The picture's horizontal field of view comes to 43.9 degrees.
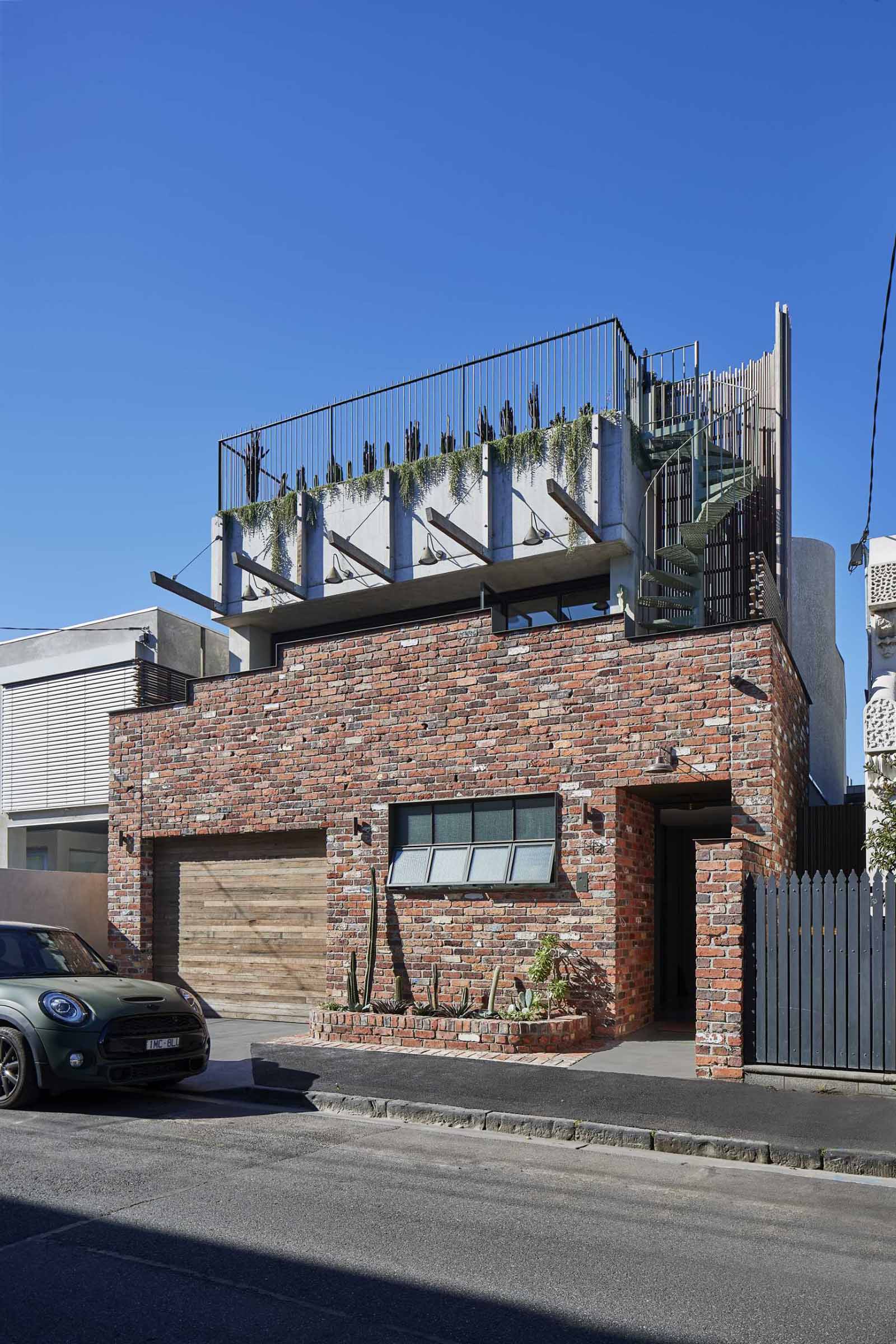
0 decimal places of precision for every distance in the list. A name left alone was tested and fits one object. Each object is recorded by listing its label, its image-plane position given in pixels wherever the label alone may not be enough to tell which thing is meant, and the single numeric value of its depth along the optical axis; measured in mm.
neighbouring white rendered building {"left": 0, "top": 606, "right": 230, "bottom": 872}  20719
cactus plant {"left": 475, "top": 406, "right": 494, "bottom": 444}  17875
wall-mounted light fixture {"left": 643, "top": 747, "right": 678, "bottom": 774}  12031
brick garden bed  11500
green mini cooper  8984
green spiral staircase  16156
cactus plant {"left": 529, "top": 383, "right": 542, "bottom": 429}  17438
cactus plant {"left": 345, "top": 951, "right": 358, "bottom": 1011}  12945
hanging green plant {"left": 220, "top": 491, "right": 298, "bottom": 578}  19469
